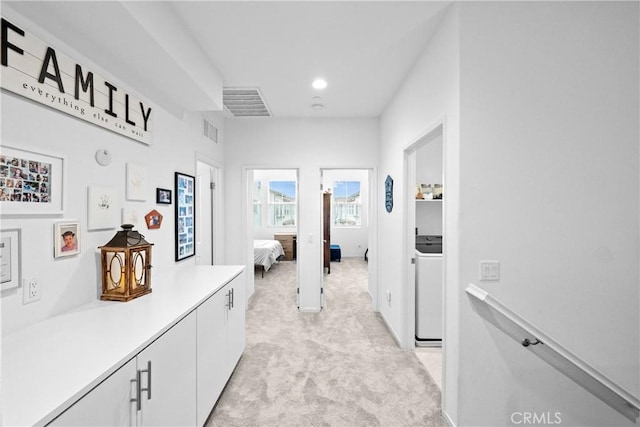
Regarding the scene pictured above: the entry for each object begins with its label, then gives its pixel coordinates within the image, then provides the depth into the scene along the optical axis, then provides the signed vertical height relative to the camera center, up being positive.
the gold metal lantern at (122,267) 1.62 -0.32
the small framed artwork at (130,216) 1.89 -0.03
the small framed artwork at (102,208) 1.59 +0.02
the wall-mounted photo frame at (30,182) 1.17 +0.13
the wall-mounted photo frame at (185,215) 2.63 -0.03
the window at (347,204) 8.08 +0.24
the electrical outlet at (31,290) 1.25 -0.35
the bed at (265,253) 5.79 -0.85
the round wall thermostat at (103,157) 1.66 +0.32
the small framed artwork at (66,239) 1.39 -0.14
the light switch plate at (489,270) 1.70 -0.34
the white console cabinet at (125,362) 0.85 -0.53
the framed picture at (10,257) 1.15 -0.19
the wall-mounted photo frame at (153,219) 2.19 -0.06
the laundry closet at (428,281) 2.89 -0.69
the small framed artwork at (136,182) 1.93 +0.21
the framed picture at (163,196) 2.32 +0.13
